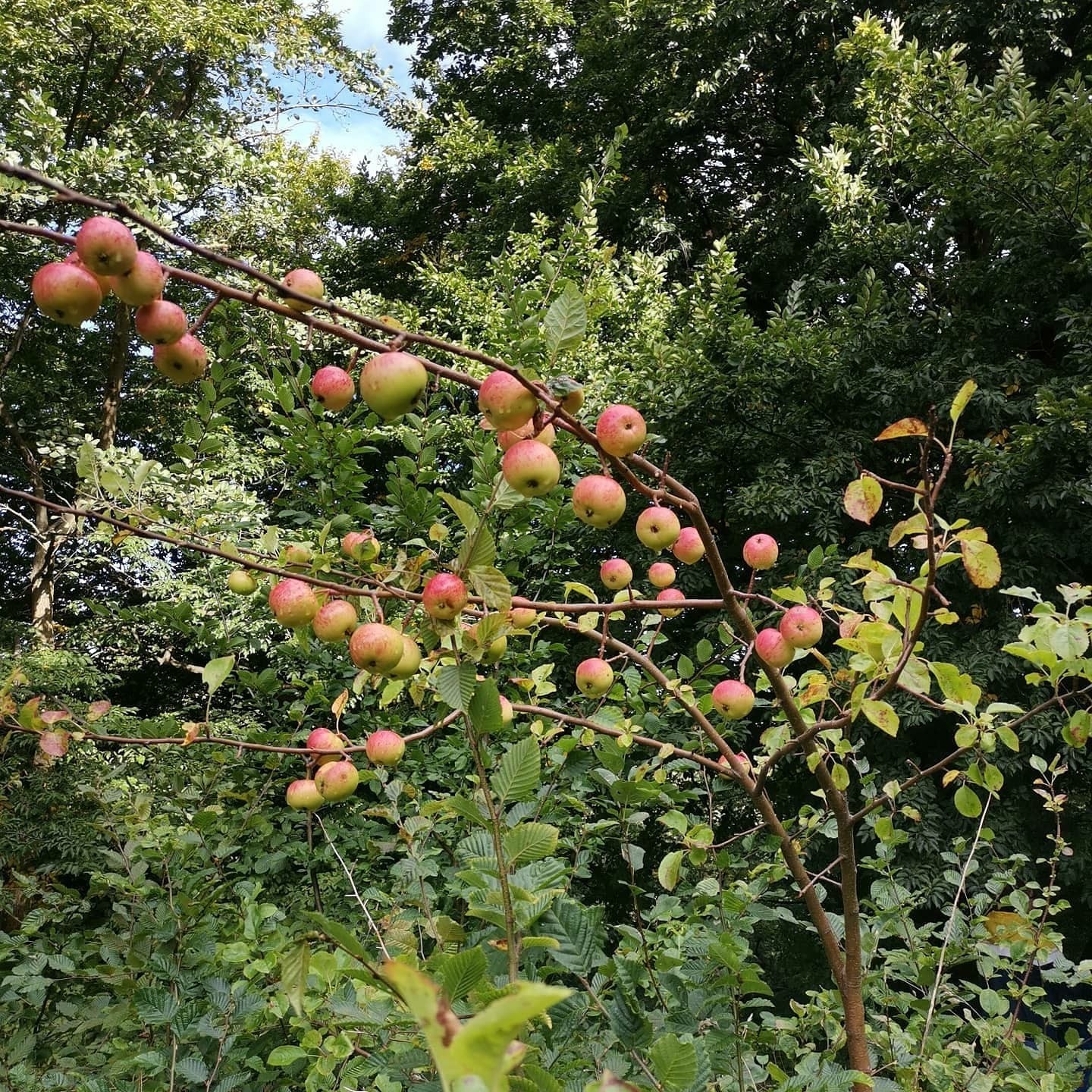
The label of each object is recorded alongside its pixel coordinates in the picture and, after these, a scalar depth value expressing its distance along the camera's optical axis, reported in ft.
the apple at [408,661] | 3.18
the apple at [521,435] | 2.75
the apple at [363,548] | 3.59
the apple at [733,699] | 4.03
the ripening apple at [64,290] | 2.27
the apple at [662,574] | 4.67
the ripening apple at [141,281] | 2.23
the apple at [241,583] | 4.12
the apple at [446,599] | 2.69
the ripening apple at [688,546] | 3.81
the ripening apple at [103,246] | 2.13
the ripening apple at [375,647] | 3.00
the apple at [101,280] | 2.29
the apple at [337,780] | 3.35
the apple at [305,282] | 2.63
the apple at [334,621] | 3.23
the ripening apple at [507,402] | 2.44
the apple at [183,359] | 2.43
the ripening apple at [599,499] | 2.96
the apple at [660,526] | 3.30
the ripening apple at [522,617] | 3.07
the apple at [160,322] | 2.33
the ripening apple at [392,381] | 2.38
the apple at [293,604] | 3.22
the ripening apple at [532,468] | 2.45
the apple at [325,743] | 3.61
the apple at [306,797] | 3.56
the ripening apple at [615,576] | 4.51
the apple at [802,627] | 3.74
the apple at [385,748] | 3.45
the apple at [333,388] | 3.05
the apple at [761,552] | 4.52
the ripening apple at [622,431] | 2.68
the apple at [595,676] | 4.26
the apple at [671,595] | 3.87
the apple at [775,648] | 3.76
